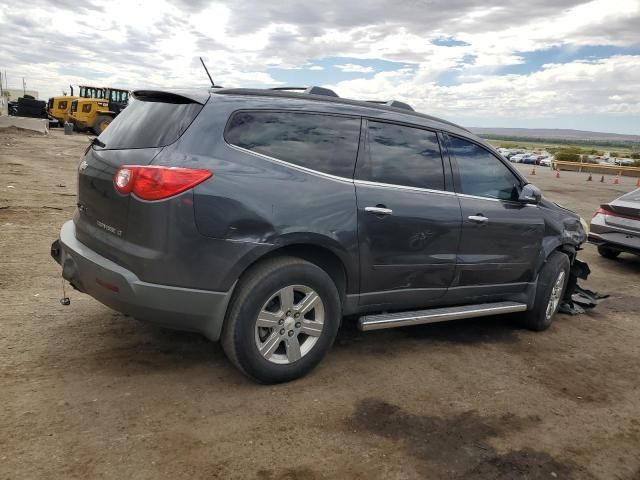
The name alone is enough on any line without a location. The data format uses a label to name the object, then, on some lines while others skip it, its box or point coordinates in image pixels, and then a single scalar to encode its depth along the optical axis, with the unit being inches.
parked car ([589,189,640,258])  320.2
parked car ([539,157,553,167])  2284.7
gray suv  123.6
